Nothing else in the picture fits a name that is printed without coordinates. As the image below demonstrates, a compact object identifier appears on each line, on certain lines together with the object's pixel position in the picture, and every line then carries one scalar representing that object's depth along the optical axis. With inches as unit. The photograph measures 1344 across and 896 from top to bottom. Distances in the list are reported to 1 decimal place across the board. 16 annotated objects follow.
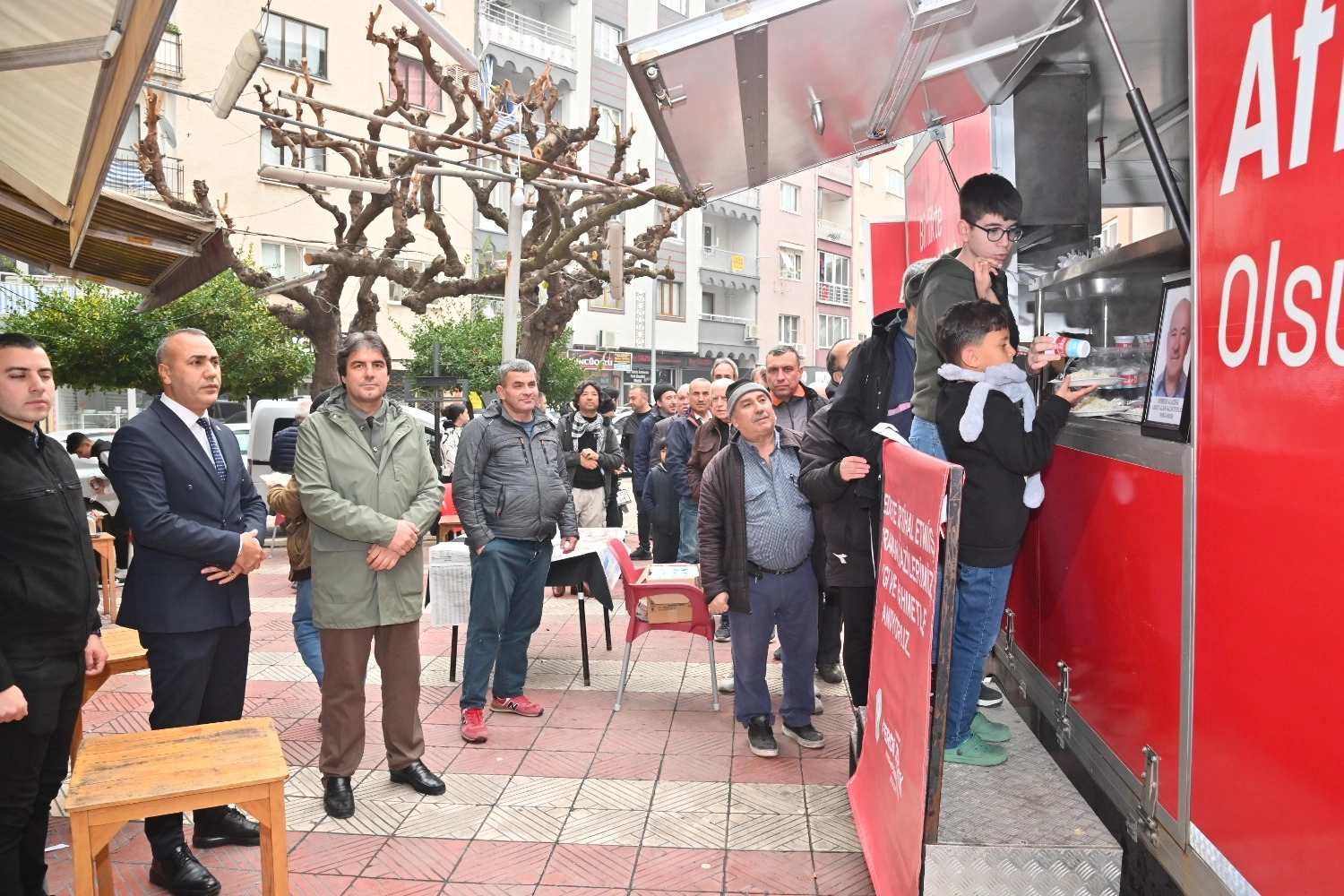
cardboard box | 235.8
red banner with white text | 113.1
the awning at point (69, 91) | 107.2
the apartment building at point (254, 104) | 1012.5
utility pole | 576.2
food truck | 77.2
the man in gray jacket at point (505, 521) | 221.3
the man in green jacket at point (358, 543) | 175.6
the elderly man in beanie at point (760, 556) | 201.3
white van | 634.8
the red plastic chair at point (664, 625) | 234.5
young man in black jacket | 125.2
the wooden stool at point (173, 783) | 118.4
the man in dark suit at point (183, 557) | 150.3
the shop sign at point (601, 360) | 1456.7
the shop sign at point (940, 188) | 195.0
